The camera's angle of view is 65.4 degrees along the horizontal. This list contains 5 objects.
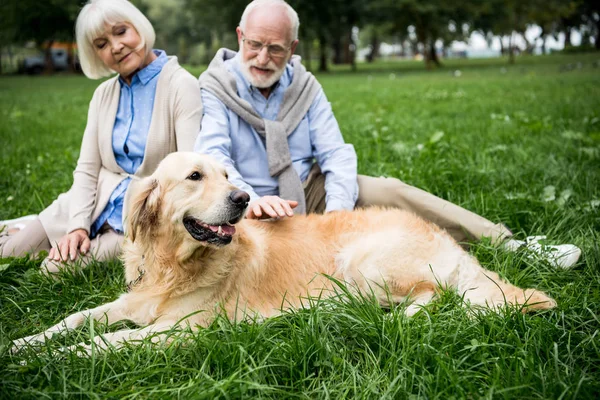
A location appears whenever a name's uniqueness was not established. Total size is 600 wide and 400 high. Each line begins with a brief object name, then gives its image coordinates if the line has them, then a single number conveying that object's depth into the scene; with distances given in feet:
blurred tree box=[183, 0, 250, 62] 104.17
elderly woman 11.46
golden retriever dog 8.48
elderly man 11.42
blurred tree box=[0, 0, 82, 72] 90.48
